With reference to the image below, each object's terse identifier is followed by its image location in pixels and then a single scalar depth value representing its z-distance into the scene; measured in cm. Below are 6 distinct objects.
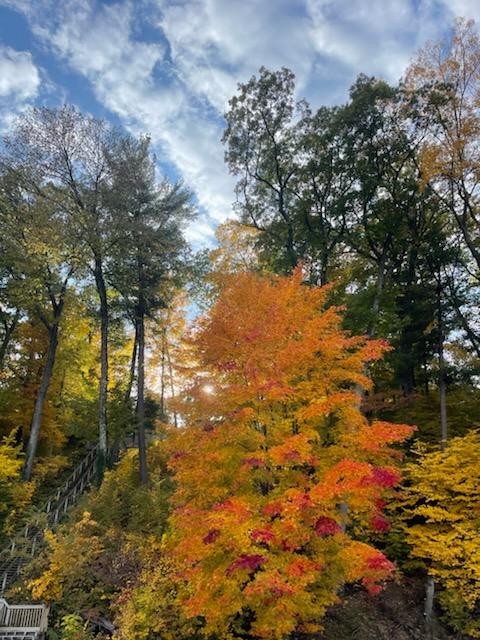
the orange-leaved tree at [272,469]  713
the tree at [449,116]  1518
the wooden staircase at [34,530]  1193
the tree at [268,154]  1786
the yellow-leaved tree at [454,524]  876
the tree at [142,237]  1842
